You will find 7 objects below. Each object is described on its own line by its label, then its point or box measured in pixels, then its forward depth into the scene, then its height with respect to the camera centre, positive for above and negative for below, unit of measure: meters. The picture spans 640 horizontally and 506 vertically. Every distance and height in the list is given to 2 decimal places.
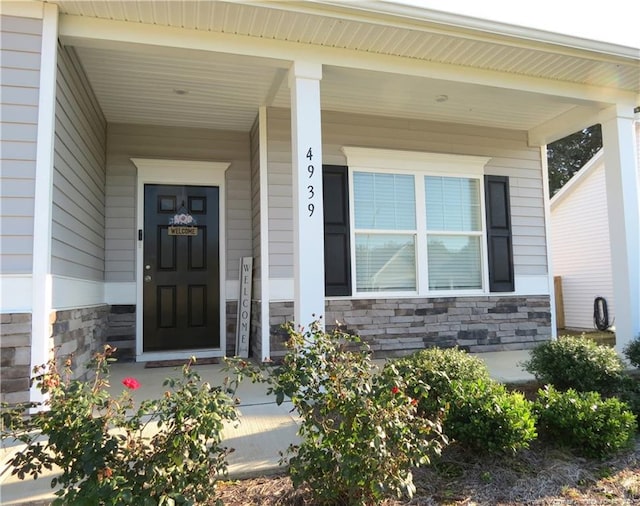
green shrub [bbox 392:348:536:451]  2.35 -0.64
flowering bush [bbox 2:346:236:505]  1.52 -0.53
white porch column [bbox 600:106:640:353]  4.34 +0.67
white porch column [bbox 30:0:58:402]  2.77 +0.64
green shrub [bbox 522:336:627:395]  3.13 -0.55
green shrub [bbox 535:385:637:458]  2.50 -0.76
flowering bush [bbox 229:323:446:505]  1.74 -0.55
